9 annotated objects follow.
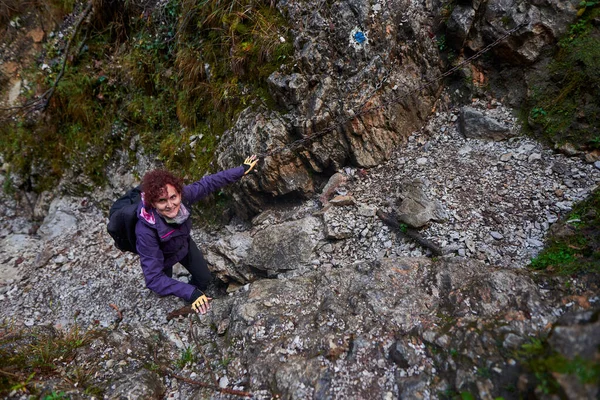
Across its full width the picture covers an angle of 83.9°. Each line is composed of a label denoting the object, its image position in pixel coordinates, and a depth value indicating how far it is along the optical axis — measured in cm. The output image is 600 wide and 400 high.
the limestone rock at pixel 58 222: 736
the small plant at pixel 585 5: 454
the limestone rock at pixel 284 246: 482
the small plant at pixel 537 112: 471
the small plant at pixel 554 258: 346
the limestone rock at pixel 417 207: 434
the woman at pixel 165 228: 374
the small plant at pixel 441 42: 539
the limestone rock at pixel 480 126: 496
